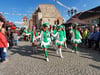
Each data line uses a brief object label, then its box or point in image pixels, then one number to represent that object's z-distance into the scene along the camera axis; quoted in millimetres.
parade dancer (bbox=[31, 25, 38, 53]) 4368
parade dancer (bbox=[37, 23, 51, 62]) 3455
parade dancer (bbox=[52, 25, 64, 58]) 3748
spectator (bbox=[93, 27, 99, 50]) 4800
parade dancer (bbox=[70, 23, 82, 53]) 4311
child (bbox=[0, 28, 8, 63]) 3087
